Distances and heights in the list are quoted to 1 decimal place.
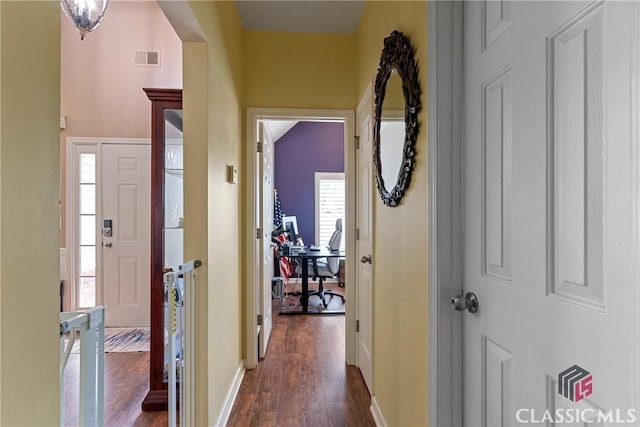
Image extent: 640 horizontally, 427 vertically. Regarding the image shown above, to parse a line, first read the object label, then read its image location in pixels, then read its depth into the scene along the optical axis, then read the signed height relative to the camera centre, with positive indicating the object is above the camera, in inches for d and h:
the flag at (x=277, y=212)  216.8 +1.9
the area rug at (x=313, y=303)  162.9 -48.9
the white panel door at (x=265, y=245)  109.9 -11.0
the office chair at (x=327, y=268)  177.0 -29.4
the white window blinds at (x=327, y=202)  239.3 +9.6
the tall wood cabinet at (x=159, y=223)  77.5 -2.1
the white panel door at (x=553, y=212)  23.2 +0.3
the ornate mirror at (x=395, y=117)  52.8 +18.6
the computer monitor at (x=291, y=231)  198.7 -10.1
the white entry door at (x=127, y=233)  138.1 -8.1
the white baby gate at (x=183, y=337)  54.7 -22.5
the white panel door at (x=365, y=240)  85.5 -7.3
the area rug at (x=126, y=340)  115.3 -48.3
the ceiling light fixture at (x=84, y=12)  66.9 +42.9
